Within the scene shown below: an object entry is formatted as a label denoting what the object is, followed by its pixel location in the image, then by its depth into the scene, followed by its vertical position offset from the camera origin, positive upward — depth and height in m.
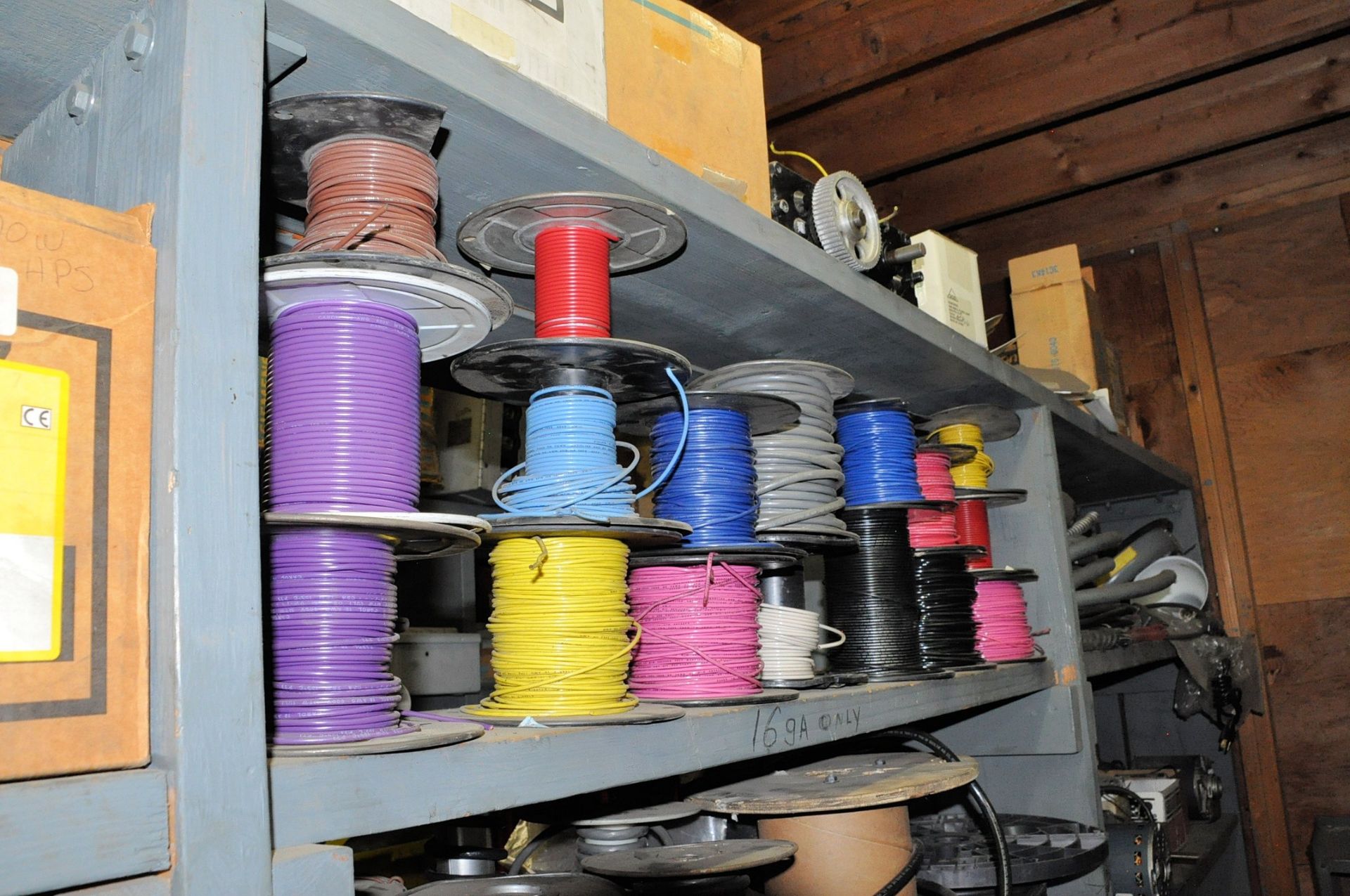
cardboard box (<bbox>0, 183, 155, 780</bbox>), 0.75 +0.13
